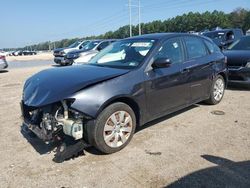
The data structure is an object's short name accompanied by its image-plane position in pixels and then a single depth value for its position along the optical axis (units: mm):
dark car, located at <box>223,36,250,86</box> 5385
